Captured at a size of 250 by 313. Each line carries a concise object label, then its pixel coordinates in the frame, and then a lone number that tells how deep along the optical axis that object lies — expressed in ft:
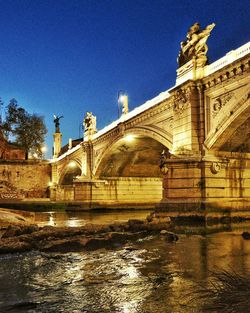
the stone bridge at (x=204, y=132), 49.49
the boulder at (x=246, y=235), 38.65
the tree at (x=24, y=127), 184.75
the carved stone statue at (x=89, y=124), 112.57
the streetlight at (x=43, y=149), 192.42
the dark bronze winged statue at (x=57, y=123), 181.56
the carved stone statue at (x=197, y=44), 56.49
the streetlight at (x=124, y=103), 87.77
